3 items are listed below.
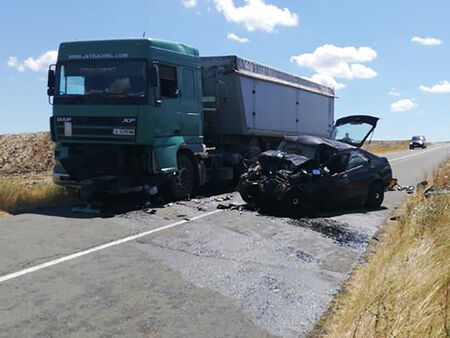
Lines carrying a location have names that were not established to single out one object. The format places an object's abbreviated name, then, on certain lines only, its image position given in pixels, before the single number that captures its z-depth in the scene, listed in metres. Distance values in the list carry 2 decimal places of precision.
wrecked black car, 11.18
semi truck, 11.39
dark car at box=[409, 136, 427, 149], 68.00
